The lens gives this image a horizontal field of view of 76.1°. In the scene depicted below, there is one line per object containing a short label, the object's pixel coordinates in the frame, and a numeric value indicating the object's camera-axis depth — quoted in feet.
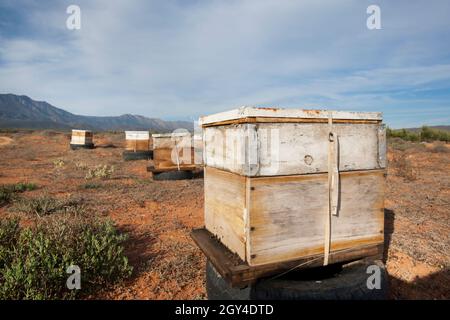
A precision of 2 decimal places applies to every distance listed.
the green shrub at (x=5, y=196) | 23.48
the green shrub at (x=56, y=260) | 10.07
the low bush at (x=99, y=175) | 36.01
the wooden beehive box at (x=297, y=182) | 7.52
